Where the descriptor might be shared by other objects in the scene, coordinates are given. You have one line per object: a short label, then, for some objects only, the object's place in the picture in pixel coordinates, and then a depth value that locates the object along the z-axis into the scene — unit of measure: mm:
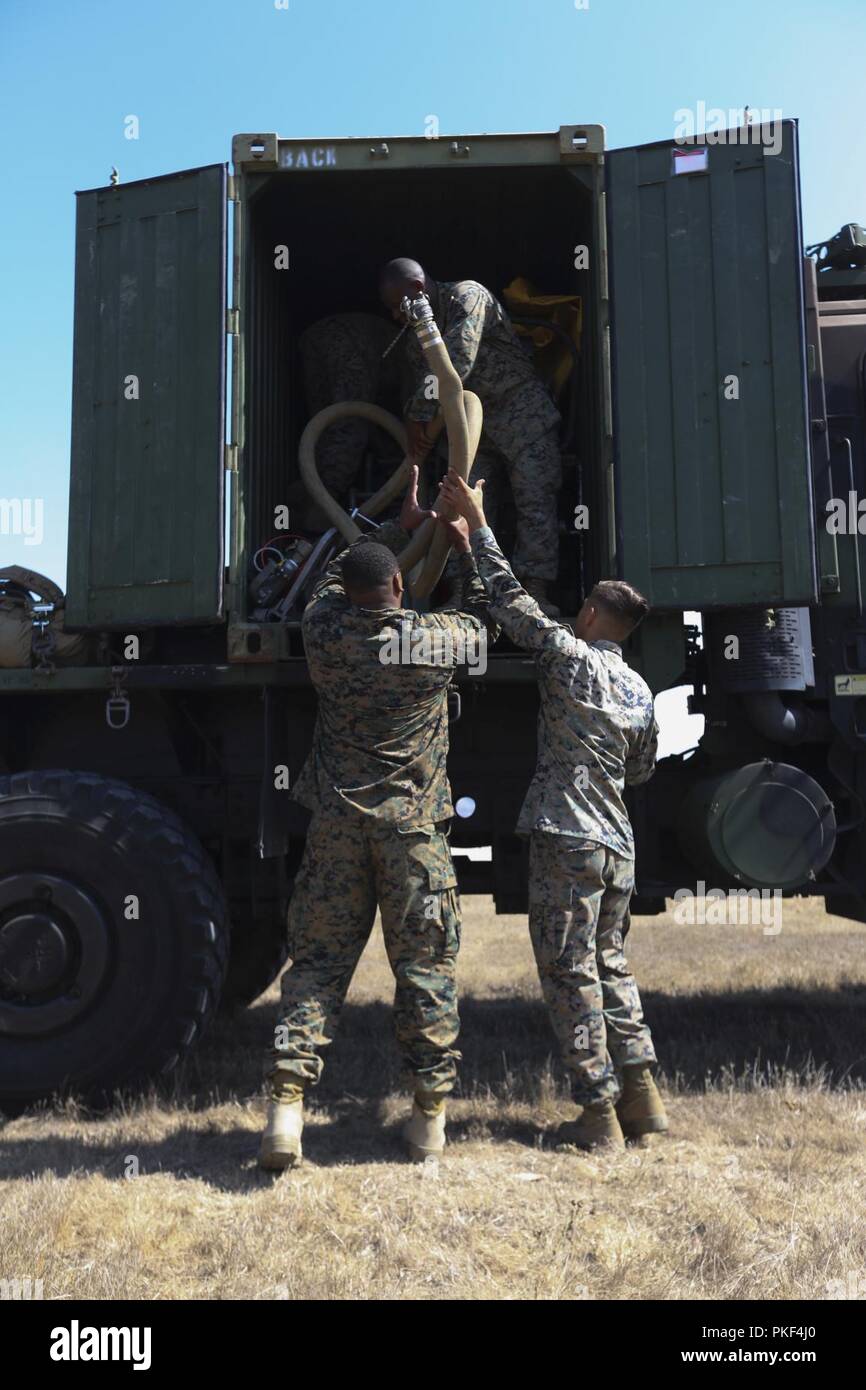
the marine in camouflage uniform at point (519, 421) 4699
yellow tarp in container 5148
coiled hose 4160
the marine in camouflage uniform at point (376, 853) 3549
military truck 4098
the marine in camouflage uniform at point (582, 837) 3604
